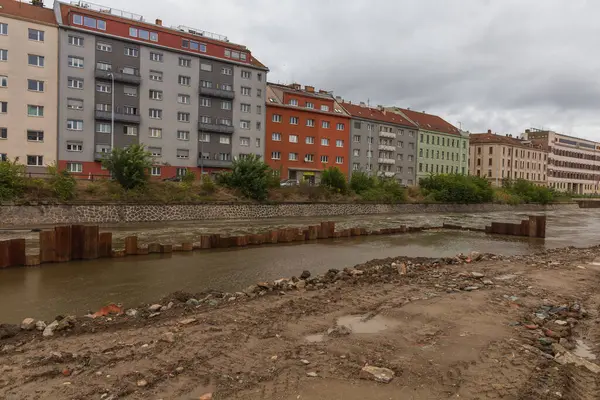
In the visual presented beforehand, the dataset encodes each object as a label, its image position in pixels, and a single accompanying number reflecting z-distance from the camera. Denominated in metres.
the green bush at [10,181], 35.03
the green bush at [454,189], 69.62
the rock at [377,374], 6.56
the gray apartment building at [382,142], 83.64
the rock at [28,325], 9.31
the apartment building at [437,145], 96.12
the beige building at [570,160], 137.12
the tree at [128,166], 42.22
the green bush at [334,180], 58.69
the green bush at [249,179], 49.18
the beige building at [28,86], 50.12
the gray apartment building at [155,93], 54.16
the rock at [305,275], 14.99
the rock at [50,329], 8.84
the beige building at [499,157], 116.88
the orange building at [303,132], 72.38
